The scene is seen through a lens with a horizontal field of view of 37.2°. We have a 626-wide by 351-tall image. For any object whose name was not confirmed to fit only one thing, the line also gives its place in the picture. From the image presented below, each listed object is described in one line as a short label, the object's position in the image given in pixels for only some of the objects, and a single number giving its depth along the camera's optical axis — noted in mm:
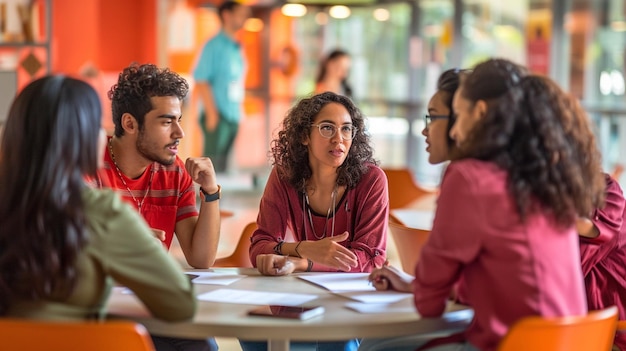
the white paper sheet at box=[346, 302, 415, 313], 2379
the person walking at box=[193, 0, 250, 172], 9562
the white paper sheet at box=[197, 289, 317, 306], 2471
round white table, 2209
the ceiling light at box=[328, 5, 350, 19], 11242
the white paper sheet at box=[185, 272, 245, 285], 2744
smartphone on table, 2285
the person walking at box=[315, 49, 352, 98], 9180
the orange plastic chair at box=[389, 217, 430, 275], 3682
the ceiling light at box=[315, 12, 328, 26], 12812
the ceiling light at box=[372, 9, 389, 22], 11852
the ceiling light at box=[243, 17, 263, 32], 13328
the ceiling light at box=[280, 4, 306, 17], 11452
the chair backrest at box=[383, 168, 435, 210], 5621
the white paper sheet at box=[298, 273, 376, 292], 2672
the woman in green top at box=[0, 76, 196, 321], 2131
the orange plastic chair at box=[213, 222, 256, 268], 3699
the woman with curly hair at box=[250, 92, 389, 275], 3242
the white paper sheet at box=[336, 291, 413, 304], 2496
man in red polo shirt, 3213
